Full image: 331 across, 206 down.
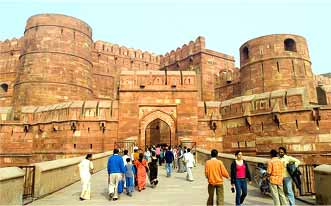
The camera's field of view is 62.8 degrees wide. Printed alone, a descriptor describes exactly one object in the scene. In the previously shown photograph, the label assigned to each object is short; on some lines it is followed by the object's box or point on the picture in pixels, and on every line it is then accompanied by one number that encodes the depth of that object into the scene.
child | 6.23
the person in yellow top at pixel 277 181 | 4.50
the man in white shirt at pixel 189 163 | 8.16
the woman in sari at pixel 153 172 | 7.18
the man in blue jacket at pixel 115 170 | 5.82
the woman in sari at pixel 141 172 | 6.78
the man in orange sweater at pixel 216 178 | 4.45
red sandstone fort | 13.48
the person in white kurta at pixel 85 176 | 5.77
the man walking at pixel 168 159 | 8.86
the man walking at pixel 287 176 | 4.59
